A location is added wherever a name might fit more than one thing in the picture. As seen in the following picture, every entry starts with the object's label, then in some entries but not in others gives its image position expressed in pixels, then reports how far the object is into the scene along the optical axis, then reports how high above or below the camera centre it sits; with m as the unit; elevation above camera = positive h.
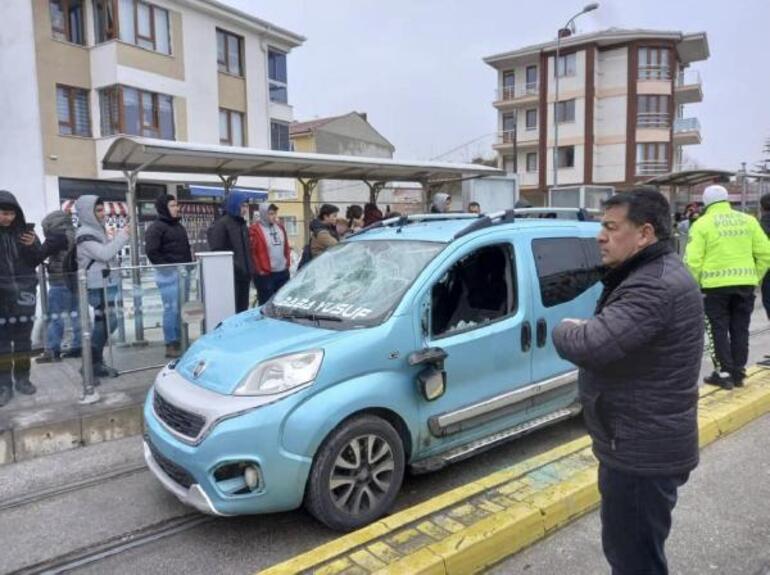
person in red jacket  7.50 -0.37
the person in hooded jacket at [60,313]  5.34 -0.76
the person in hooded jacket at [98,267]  5.60 -0.40
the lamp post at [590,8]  23.46 +7.78
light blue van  3.22 -0.89
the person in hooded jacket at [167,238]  6.79 -0.17
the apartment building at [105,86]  19.83 +4.78
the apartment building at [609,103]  41.59 +7.66
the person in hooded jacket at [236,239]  7.05 -0.20
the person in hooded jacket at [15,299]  5.21 -0.62
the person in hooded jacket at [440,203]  9.49 +0.22
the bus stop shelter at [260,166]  7.28 +0.81
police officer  5.46 -0.50
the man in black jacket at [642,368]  2.05 -0.52
